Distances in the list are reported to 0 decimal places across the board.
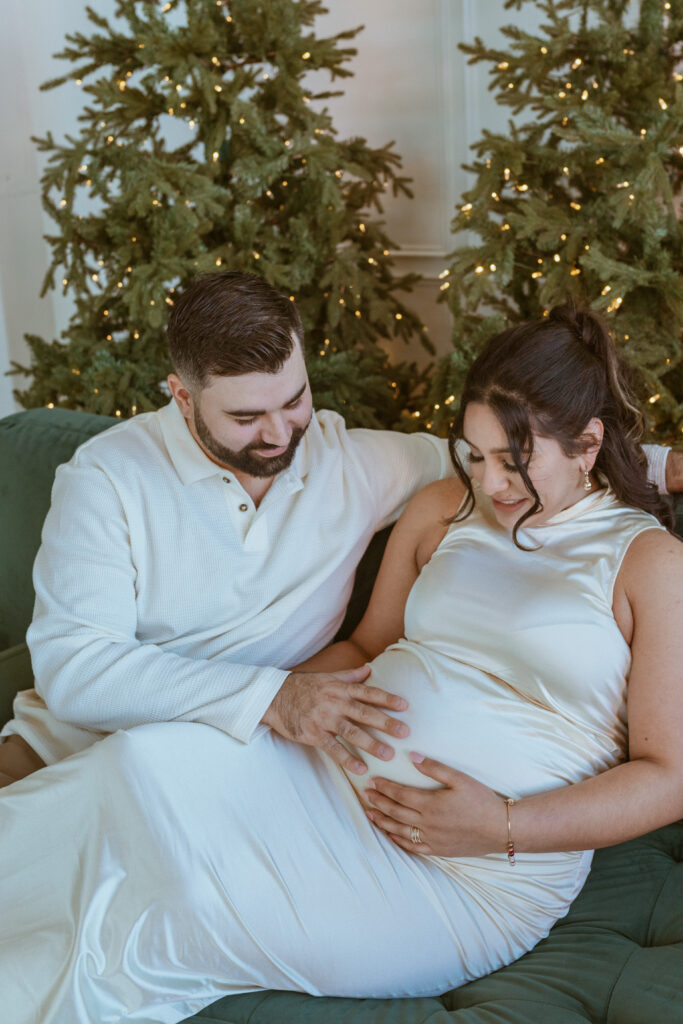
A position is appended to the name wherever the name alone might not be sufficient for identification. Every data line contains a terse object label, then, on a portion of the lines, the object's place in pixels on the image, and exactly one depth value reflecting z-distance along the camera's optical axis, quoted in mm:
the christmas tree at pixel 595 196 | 2420
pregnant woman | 1442
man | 1704
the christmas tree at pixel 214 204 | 2922
